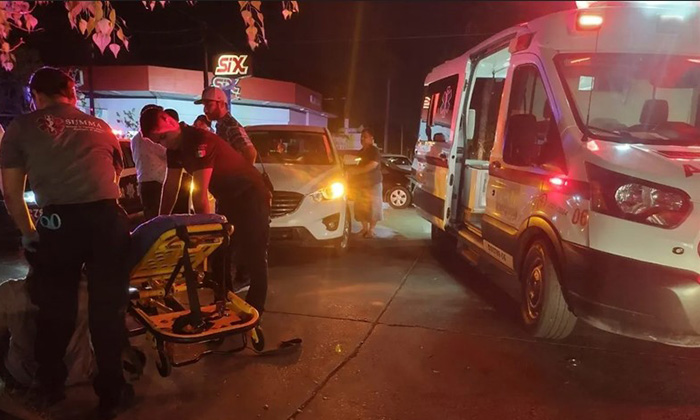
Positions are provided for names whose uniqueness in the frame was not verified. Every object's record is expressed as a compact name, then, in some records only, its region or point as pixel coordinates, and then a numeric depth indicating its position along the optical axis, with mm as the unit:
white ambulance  3494
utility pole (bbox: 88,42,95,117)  20456
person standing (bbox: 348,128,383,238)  8672
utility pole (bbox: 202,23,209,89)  18902
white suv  6879
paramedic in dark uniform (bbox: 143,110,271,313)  3875
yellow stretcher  3299
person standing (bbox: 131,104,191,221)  6055
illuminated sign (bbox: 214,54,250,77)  17366
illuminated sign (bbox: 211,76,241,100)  15642
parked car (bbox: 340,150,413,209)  13289
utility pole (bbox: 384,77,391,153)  38988
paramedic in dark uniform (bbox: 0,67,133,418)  3014
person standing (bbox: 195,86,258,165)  4695
